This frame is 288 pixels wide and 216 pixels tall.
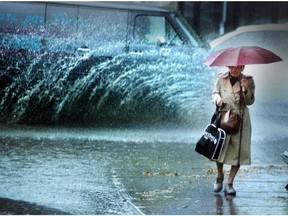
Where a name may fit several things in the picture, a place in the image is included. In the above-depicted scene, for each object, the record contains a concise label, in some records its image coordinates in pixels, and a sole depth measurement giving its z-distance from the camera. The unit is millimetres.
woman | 16719
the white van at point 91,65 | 29703
